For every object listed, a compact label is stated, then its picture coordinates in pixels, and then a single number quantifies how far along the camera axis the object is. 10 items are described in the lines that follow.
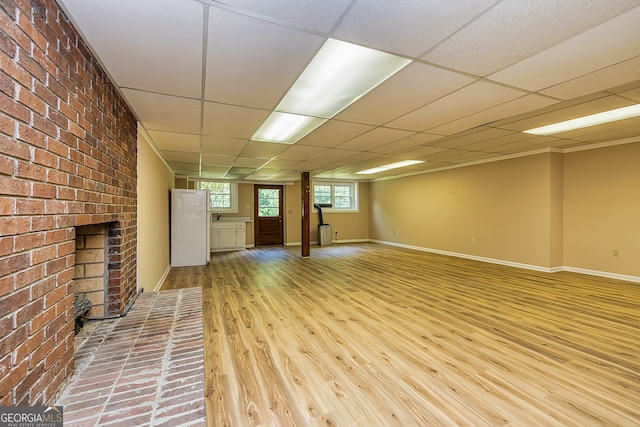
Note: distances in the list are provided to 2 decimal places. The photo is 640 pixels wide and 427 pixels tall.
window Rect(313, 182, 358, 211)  9.30
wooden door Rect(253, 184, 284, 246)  8.75
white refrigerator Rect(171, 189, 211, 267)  5.52
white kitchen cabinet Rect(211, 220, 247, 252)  7.71
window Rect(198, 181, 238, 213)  8.30
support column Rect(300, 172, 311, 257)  6.81
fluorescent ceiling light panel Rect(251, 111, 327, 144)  2.99
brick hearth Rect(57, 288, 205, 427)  1.24
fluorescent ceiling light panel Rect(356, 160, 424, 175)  6.03
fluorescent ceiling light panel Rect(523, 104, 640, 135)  2.99
